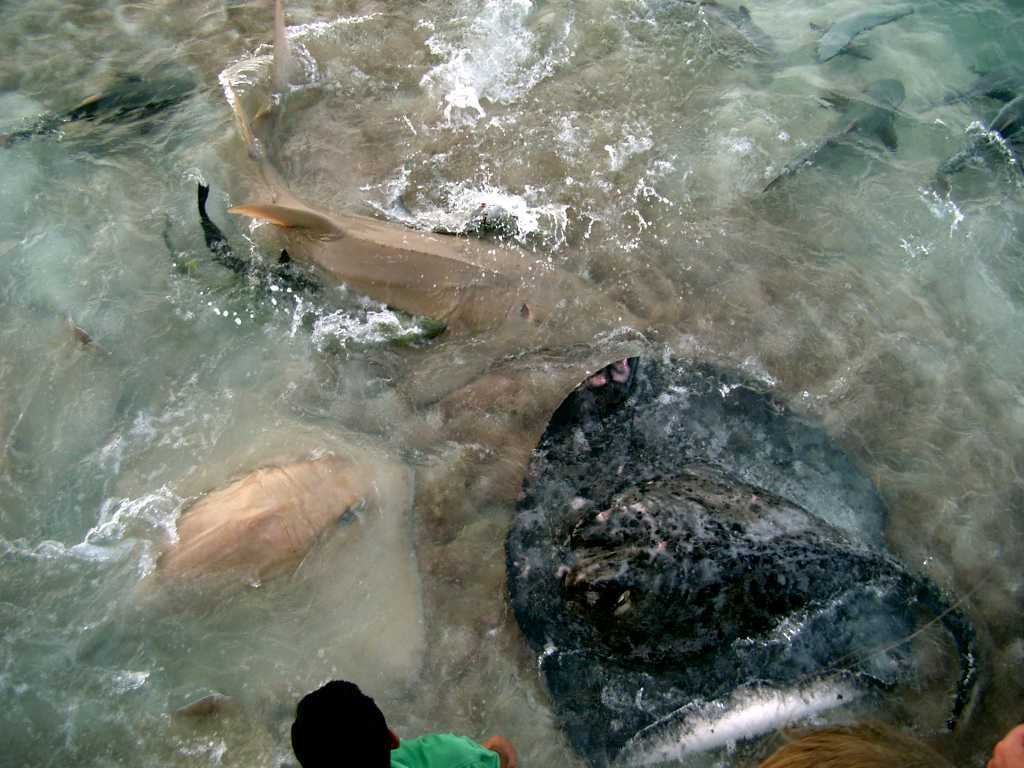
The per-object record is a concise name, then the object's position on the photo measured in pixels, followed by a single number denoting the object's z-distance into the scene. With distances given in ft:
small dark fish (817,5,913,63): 22.57
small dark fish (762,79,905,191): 18.85
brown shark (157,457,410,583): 11.58
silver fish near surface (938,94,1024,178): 19.10
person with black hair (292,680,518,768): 6.46
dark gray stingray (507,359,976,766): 10.52
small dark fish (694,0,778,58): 22.63
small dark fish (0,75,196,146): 18.95
